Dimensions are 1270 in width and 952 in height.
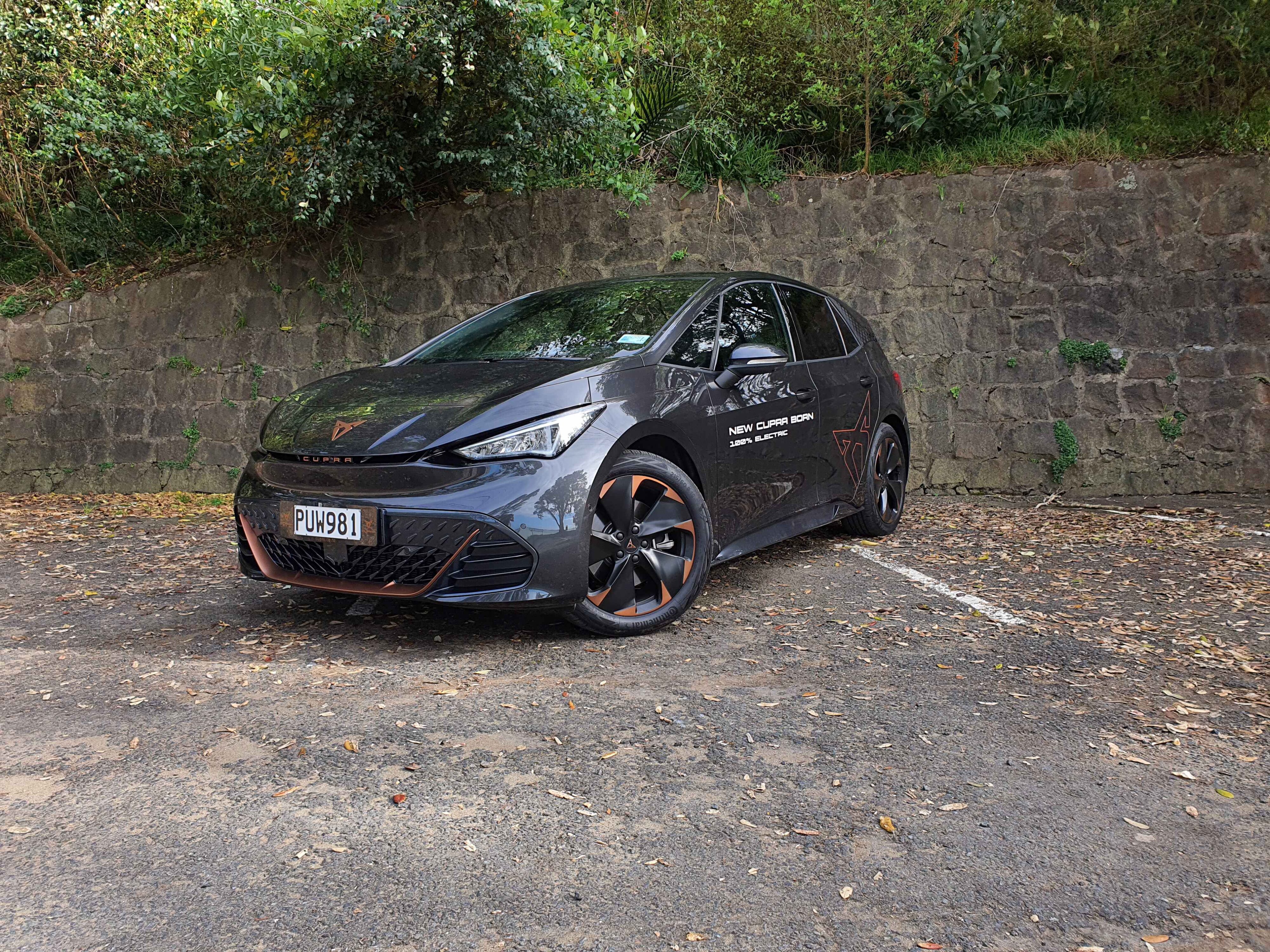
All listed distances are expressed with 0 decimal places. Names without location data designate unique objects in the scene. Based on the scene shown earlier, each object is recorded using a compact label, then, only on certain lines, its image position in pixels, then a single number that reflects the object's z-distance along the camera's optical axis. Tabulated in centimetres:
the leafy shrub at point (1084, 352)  843
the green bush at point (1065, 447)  850
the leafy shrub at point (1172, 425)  838
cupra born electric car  392
